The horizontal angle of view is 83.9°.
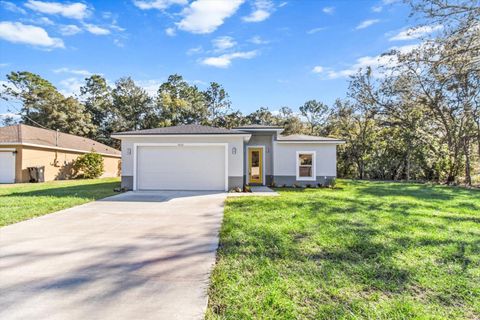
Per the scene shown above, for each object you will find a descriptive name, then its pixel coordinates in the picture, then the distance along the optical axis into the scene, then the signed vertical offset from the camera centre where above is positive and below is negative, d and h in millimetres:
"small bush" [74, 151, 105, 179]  20125 +208
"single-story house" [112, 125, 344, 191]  11633 +410
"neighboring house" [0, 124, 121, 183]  15914 +1080
